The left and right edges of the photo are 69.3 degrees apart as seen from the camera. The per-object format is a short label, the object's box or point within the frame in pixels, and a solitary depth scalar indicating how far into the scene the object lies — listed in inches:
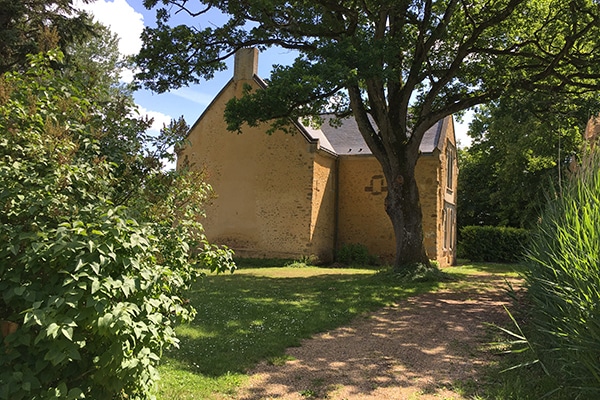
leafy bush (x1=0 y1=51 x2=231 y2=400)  96.1
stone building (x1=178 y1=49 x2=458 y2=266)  727.7
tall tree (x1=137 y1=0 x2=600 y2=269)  461.1
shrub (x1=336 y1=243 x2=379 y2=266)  735.7
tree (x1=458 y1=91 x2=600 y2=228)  553.6
